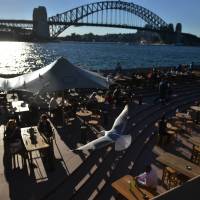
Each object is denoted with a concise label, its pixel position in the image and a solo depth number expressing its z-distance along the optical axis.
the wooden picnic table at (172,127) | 8.79
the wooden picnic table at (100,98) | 10.85
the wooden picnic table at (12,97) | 11.95
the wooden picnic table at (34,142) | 6.11
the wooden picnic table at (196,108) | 10.00
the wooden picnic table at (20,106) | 9.33
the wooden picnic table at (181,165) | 5.56
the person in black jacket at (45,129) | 7.27
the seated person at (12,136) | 6.54
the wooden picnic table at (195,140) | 7.17
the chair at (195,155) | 7.14
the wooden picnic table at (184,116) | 9.82
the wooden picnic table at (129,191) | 4.77
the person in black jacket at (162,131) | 8.18
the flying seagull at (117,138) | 5.63
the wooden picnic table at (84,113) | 9.16
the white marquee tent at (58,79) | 8.62
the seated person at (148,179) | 5.04
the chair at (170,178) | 5.90
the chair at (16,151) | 6.47
